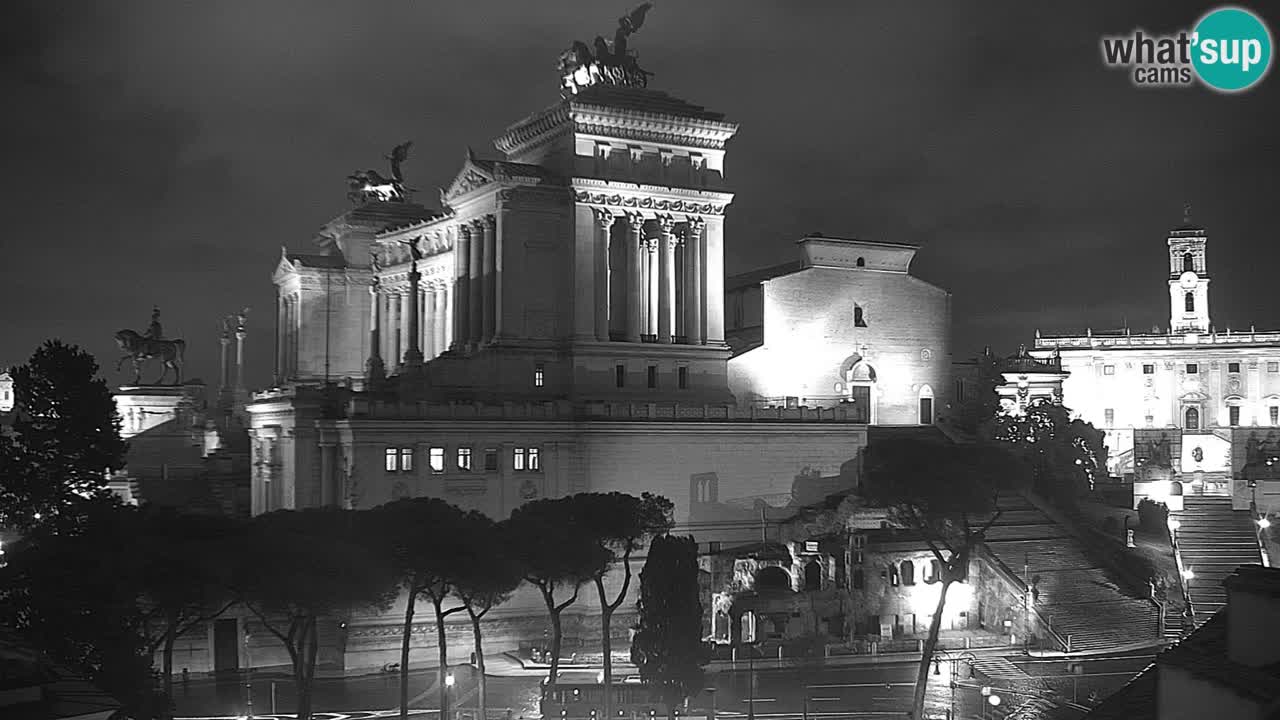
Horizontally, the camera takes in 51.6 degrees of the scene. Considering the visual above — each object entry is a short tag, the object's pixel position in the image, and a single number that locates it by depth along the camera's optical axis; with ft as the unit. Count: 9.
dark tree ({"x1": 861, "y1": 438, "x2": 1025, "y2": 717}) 202.18
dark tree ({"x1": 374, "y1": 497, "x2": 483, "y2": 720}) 170.71
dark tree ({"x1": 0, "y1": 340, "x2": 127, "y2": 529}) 192.34
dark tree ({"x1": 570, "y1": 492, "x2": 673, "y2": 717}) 192.95
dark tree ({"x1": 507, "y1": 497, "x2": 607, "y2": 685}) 181.47
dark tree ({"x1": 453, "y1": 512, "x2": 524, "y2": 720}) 171.22
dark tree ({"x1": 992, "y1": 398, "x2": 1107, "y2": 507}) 273.54
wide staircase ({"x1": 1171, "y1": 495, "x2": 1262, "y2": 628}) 238.89
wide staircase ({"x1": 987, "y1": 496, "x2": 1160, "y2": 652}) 215.10
